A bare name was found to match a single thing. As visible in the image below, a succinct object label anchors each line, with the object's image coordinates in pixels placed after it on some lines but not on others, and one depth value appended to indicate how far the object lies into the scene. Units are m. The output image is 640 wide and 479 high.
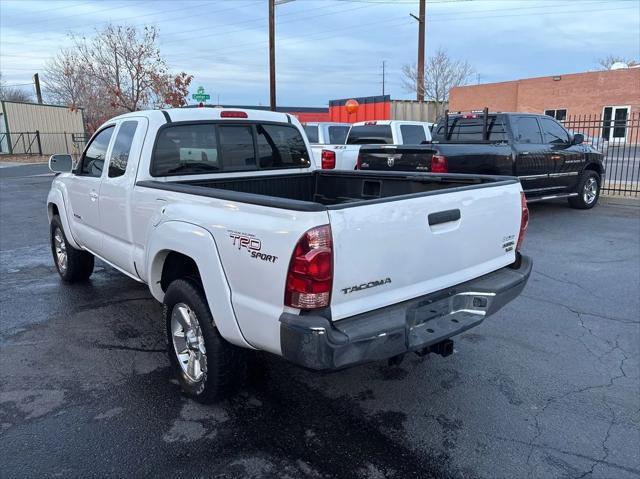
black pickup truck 9.38
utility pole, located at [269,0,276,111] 21.02
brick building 33.03
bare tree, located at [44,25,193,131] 21.84
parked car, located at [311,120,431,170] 12.17
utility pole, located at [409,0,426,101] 21.48
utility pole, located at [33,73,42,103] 60.85
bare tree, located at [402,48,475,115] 45.41
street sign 16.44
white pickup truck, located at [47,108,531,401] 2.61
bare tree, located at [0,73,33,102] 72.91
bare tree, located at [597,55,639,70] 60.32
